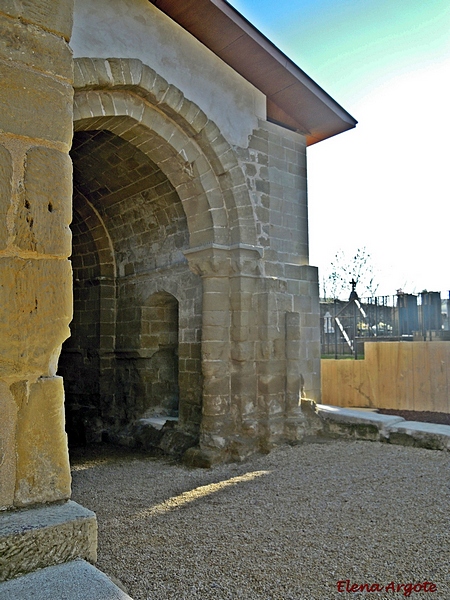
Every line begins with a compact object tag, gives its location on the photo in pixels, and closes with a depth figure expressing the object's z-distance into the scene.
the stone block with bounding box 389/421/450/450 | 6.01
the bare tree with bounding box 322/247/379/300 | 25.89
